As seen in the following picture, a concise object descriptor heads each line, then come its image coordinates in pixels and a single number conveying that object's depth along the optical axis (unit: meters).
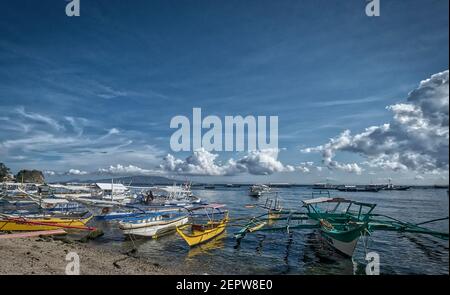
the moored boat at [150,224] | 25.27
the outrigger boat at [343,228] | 18.19
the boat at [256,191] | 105.35
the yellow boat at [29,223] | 24.47
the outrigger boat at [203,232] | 22.04
